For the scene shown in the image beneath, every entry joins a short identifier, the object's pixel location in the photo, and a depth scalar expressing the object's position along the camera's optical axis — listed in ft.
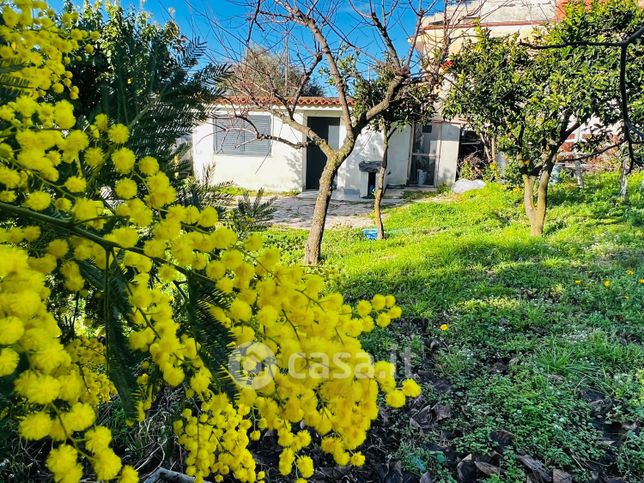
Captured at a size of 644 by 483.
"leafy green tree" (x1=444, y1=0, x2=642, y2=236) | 16.38
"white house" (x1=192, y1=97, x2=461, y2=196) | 39.78
